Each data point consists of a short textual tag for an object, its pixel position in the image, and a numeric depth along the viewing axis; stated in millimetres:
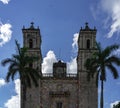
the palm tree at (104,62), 31706
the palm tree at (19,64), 31904
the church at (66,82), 43460
